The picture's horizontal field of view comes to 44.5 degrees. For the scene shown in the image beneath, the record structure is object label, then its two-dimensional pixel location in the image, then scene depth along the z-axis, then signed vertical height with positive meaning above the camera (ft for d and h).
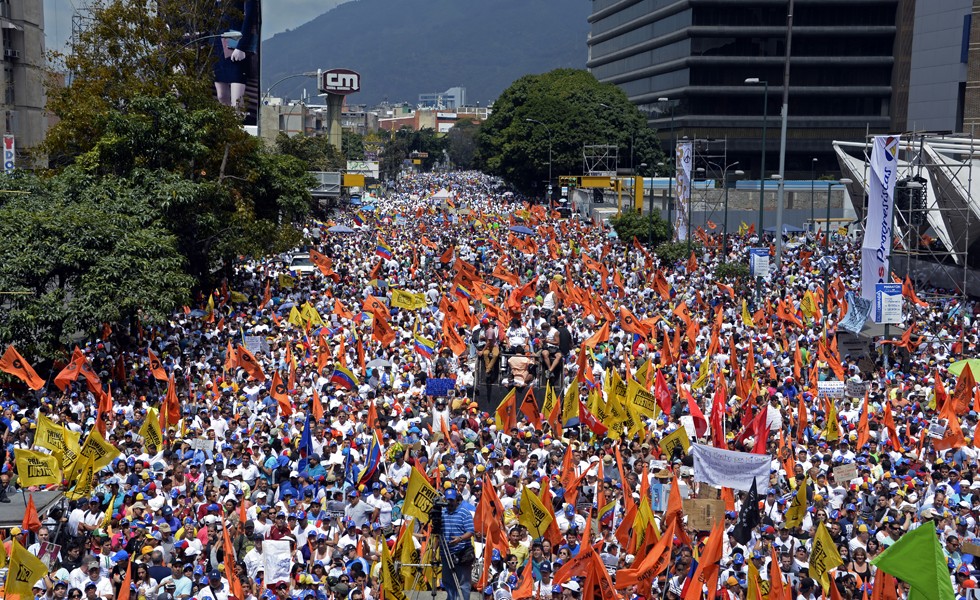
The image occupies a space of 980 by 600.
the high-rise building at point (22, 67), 155.74 +9.63
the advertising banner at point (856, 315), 78.23 -10.58
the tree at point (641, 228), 157.29 -10.30
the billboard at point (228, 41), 115.55 +10.98
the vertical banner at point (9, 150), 131.34 -1.12
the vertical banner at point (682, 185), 126.00 -3.81
